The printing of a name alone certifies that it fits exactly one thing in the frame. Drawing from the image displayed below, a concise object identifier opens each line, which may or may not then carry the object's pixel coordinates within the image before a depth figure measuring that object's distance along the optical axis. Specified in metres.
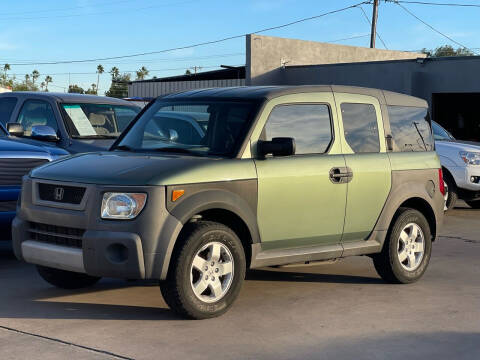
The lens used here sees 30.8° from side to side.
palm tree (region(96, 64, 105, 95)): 152.62
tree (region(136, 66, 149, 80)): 137.65
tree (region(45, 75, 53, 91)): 175.25
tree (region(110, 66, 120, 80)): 142.50
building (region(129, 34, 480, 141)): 28.56
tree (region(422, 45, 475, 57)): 92.00
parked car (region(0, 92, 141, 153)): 11.44
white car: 14.65
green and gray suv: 6.35
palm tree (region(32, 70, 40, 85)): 167.38
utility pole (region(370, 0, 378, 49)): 46.47
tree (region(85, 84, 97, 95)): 139.45
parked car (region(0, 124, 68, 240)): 8.64
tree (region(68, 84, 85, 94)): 114.84
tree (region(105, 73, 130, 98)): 113.37
